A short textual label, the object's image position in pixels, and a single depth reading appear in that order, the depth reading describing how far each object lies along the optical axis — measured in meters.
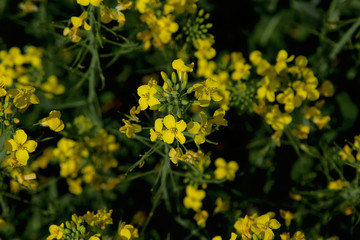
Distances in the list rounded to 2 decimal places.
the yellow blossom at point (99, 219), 2.06
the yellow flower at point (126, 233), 2.01
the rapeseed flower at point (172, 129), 1.75
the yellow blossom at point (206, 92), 1.80
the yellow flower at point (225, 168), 2.67
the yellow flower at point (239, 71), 2.59
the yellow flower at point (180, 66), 1.86
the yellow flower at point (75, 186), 2.73
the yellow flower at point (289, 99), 2.38
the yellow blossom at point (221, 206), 2.56
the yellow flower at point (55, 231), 1.99
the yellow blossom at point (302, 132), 2.55
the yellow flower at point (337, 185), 2.45
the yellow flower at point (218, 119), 1.88
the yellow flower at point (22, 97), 1.91
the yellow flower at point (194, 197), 2.55
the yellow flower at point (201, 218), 2.46
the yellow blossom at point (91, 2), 1.91
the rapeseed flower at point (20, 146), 1.86
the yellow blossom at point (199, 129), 1.79
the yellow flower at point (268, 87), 2.38
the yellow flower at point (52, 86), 3.10
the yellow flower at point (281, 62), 2.43
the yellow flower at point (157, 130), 1.80
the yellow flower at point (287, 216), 2.35
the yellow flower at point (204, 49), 2.52
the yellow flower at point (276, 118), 2.46
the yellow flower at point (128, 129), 1.93
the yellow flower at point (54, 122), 1.96
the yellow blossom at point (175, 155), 1.83
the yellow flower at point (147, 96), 1.82
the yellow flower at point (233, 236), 1.87
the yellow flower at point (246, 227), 1.96
